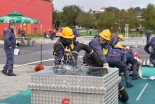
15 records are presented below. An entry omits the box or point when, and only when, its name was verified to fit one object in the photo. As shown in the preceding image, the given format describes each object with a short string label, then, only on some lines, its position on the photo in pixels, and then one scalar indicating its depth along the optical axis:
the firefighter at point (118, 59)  9.70
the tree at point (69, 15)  106.31
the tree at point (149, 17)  87.36
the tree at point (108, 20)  79.12
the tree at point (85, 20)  100.81
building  56.09
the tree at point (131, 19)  83.75
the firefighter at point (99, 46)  7.59
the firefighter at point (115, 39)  11.97
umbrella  28.78
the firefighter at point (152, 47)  11.52
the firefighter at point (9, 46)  11.67
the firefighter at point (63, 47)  7.17
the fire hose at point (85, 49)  6.33
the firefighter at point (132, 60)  11.44
